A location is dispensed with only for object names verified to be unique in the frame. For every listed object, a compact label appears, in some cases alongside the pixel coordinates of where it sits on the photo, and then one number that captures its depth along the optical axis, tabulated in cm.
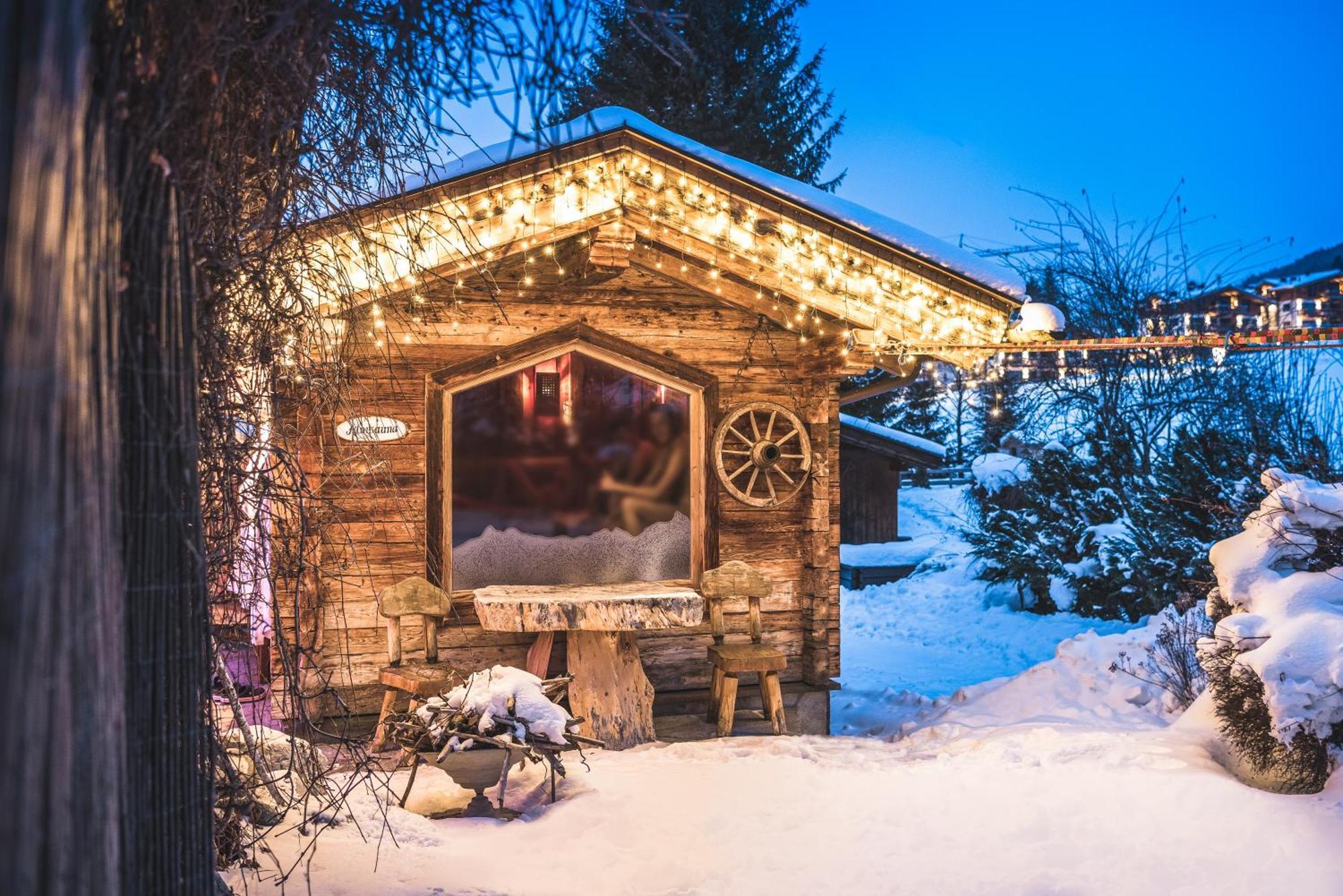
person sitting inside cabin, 817
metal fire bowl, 466
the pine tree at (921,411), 2370
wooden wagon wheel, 711
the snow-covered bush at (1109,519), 1088
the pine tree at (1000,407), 1891
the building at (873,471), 1557
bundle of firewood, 477
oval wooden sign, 604
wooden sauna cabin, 616
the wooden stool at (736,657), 666
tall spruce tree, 1814
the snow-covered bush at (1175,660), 676
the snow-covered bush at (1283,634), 450
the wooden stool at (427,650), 579
